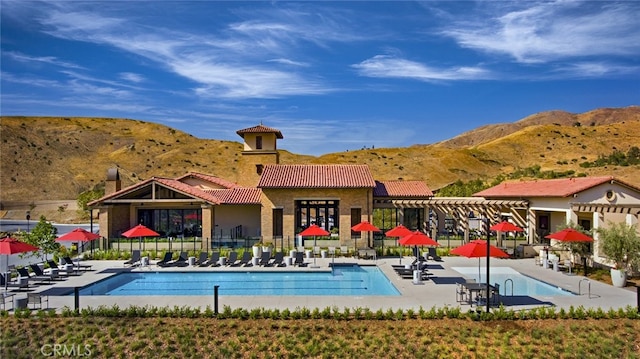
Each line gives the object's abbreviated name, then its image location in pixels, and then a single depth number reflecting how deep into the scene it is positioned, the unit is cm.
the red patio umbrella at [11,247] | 1902
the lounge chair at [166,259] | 2636
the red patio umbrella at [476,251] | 1777
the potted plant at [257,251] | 2773
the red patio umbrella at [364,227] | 2770
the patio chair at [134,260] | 2644
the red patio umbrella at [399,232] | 2578
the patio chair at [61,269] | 2380
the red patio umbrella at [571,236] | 2230
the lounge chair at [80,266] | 2500
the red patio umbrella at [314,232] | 2616
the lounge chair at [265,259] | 2603
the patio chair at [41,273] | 2253
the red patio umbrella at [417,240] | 2161
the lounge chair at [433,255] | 2756
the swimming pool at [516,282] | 1986
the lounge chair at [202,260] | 2633
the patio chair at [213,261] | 2639
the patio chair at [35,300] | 1716
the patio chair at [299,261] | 2614
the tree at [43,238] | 2595
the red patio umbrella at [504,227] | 2711
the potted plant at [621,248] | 2033
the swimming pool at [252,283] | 2055
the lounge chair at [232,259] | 2639
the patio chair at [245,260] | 2638
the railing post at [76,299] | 1674
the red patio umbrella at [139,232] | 2567
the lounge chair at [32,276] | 2130
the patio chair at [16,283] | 2028
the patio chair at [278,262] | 2608
